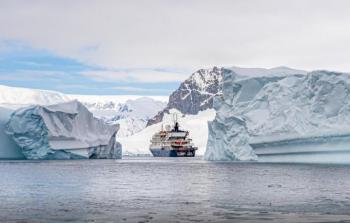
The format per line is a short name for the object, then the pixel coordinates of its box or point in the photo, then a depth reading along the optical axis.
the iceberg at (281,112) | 55.19
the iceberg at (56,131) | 71.75
